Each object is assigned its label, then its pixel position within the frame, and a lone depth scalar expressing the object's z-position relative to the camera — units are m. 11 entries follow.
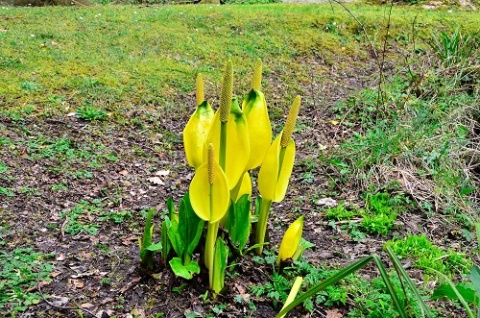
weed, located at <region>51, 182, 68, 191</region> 2.82
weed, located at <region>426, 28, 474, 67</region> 4.38
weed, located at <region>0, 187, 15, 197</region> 2.67
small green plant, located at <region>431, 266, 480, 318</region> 1.42
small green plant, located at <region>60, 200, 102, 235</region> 2.46
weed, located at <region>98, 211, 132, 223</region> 2.59
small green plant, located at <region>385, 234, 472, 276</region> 2.33
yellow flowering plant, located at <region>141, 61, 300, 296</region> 1.67
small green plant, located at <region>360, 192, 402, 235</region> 2.64
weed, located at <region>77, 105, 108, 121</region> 3.69
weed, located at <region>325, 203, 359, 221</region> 2.74
